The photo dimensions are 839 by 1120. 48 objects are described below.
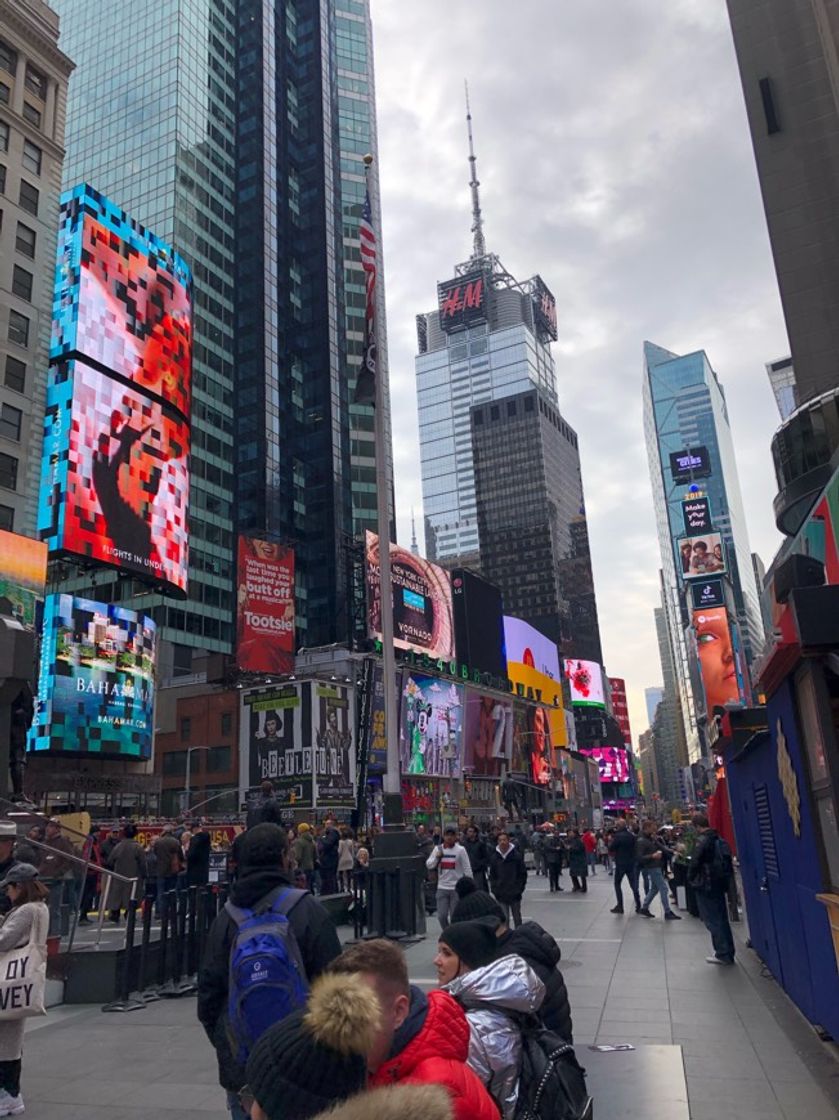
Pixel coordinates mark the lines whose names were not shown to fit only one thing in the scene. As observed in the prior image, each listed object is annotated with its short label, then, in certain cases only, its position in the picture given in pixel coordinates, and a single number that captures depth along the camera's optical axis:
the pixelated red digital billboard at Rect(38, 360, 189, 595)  45.84
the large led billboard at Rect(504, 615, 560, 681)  95.25
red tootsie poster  45.97
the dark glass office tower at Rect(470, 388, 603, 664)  179.25
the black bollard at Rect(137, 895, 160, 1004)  10.09
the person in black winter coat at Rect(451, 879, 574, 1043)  4.48
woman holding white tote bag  6.00
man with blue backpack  3.68
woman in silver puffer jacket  3.46
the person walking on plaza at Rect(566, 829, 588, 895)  23.31
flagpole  15.15
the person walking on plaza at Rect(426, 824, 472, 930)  13.03
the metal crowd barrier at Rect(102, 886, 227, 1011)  10.10
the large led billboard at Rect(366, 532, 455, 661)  60.34
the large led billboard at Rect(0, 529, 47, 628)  40.41
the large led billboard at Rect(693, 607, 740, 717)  100.12
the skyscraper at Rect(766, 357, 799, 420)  127.50
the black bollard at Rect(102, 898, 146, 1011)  9.74
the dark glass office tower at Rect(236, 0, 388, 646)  87.62
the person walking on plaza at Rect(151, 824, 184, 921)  14.66
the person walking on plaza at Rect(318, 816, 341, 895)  17.88
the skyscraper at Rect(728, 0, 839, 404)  38.00
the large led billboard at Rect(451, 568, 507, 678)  80.75
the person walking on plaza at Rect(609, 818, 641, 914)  17.34
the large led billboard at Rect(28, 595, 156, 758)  44.94
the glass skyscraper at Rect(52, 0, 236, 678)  81.31
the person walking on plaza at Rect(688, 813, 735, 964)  11.06
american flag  16.53
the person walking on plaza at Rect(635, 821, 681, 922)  16.22
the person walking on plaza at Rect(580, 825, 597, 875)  30.69
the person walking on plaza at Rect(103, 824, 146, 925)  15.73
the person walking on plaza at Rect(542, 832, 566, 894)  23.67
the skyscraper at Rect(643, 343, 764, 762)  161.12
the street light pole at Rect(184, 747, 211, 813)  53.45
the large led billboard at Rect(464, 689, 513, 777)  70.25
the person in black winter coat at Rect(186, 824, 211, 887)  14.37
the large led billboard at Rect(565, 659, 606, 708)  142.25
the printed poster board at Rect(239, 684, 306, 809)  48.72
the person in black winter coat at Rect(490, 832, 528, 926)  13.91
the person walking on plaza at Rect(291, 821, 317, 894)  16.12
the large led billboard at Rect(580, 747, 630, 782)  161.88
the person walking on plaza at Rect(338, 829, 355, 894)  18.55
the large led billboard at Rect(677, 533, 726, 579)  108.94
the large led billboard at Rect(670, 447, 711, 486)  170.50
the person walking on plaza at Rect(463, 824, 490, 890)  15.05
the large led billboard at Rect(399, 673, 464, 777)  59.28
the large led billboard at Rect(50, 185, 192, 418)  49.06
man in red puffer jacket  2.49
